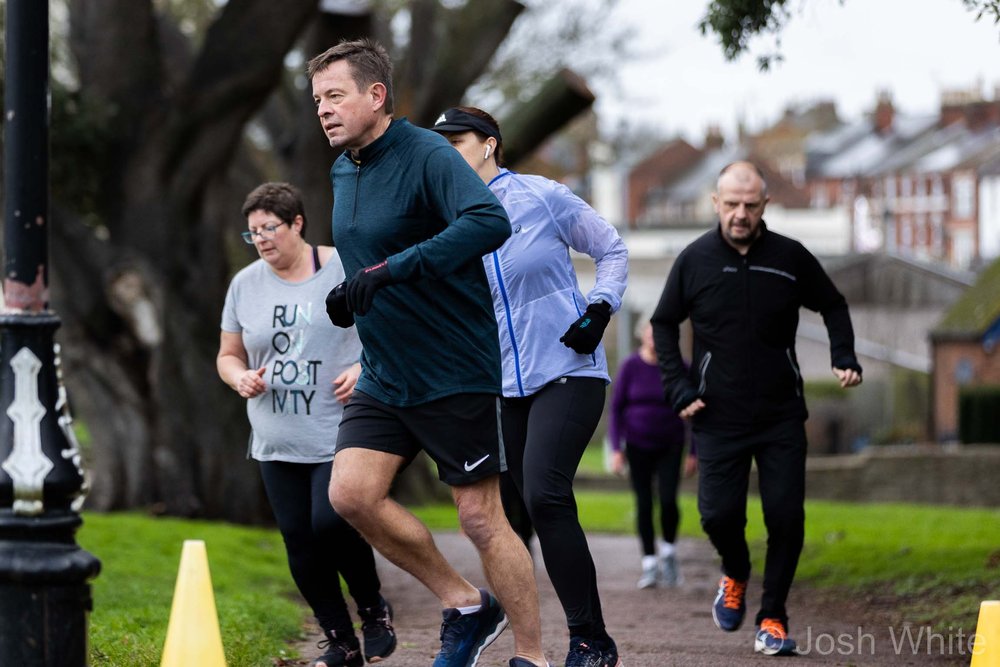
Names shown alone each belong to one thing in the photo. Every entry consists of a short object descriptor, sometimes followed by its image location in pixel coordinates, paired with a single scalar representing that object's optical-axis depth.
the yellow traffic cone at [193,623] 9.47
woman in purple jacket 20.58
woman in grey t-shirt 11.27
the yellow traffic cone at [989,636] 9.00
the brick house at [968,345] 61.50
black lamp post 8.43
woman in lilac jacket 10.31
